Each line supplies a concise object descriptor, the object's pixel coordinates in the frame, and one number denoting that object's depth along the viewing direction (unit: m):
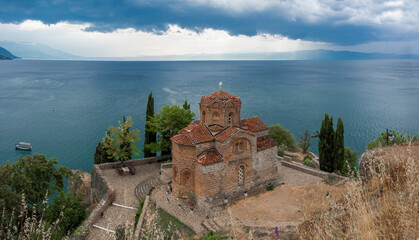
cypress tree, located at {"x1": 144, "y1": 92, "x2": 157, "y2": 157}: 37.50
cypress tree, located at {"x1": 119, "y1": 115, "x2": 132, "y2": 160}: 33.41
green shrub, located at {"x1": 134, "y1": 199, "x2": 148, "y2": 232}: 22.33
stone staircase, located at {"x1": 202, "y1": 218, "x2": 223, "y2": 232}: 20.93
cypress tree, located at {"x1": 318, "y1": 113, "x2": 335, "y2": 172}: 33.09
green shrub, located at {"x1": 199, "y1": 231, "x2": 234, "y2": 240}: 14.75
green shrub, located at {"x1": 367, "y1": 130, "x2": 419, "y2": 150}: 44.09
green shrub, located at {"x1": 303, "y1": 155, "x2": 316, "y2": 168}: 36.53
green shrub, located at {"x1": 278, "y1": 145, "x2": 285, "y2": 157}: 39.77
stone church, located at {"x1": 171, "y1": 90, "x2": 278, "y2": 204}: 23.91
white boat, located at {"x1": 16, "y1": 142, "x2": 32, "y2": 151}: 52.92
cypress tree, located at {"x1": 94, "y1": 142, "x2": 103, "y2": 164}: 37.59
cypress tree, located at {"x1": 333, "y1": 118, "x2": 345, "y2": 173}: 32.91
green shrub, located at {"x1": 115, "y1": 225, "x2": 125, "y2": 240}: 16.34
